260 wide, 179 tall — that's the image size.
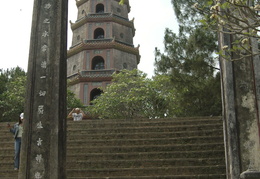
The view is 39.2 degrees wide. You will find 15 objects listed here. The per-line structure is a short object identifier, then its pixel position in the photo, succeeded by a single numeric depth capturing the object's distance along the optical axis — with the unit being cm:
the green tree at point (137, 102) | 1561
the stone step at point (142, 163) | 688
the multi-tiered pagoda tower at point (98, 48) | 2000
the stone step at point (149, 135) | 799
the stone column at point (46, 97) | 497
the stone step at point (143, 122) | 860
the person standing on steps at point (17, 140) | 643
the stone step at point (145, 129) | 832
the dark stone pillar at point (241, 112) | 509
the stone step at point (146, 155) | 714
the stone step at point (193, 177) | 629
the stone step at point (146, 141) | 773
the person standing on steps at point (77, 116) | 1170
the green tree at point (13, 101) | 1673
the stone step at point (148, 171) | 656
